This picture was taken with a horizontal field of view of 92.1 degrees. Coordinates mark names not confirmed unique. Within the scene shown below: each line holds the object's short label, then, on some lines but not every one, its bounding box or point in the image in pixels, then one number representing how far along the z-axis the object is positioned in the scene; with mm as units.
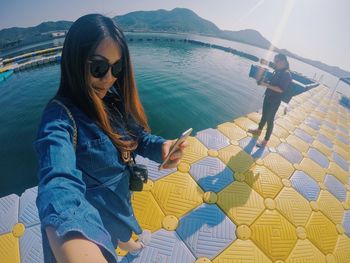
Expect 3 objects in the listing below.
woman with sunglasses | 647
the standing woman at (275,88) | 3793
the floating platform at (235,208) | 2195
